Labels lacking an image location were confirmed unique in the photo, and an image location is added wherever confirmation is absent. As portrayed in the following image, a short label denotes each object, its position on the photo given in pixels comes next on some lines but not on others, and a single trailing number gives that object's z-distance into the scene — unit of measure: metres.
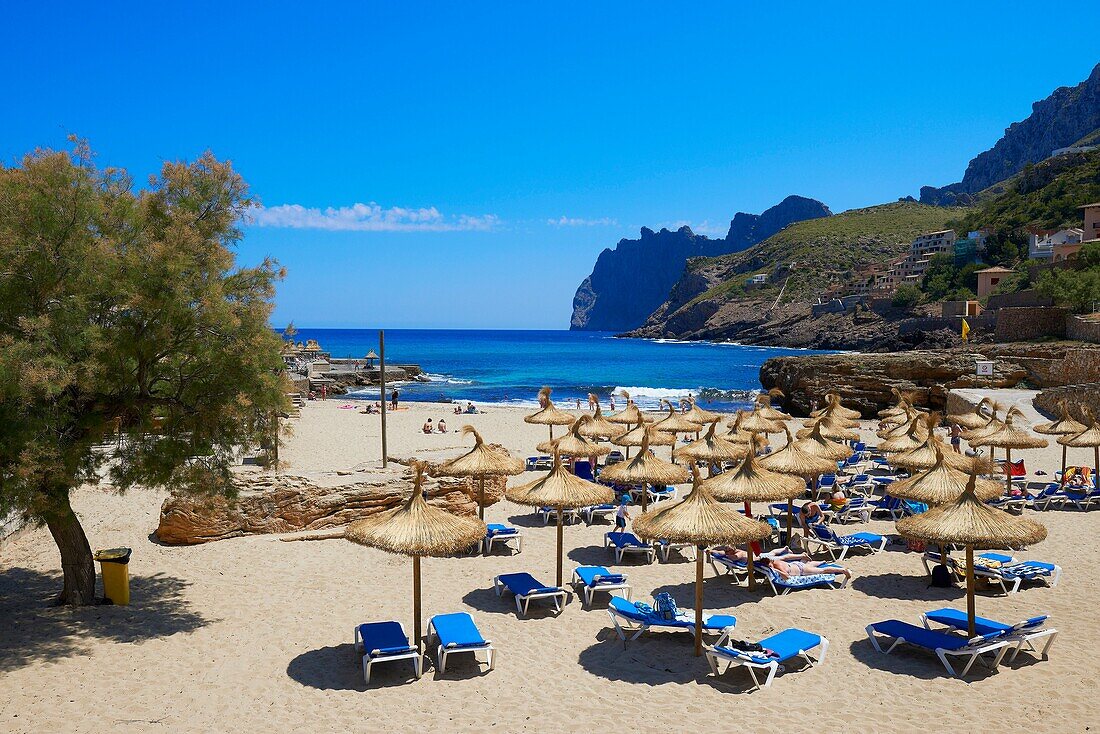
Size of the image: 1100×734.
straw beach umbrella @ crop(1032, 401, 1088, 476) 16.19
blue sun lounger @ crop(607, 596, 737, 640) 7.87
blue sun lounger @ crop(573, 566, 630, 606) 9.50
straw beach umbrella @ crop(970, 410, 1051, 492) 15.19
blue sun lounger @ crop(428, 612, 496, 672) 7.29
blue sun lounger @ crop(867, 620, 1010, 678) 7.18
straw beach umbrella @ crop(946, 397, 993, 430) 18.77
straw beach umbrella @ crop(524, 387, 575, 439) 20.78
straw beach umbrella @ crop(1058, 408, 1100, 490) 15.56
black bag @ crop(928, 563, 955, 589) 10.07
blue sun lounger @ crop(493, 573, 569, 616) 9.12
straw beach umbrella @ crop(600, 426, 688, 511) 11.84
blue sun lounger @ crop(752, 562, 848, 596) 9.84
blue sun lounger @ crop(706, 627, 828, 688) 6.94
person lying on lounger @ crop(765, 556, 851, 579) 9.97
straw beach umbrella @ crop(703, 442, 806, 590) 9.84
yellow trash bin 9.02
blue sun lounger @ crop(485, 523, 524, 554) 12.13
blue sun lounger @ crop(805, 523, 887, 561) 11.66
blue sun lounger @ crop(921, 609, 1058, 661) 7.40
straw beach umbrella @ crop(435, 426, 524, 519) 12.02
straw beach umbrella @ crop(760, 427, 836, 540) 11.52
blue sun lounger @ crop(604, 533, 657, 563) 11.55
